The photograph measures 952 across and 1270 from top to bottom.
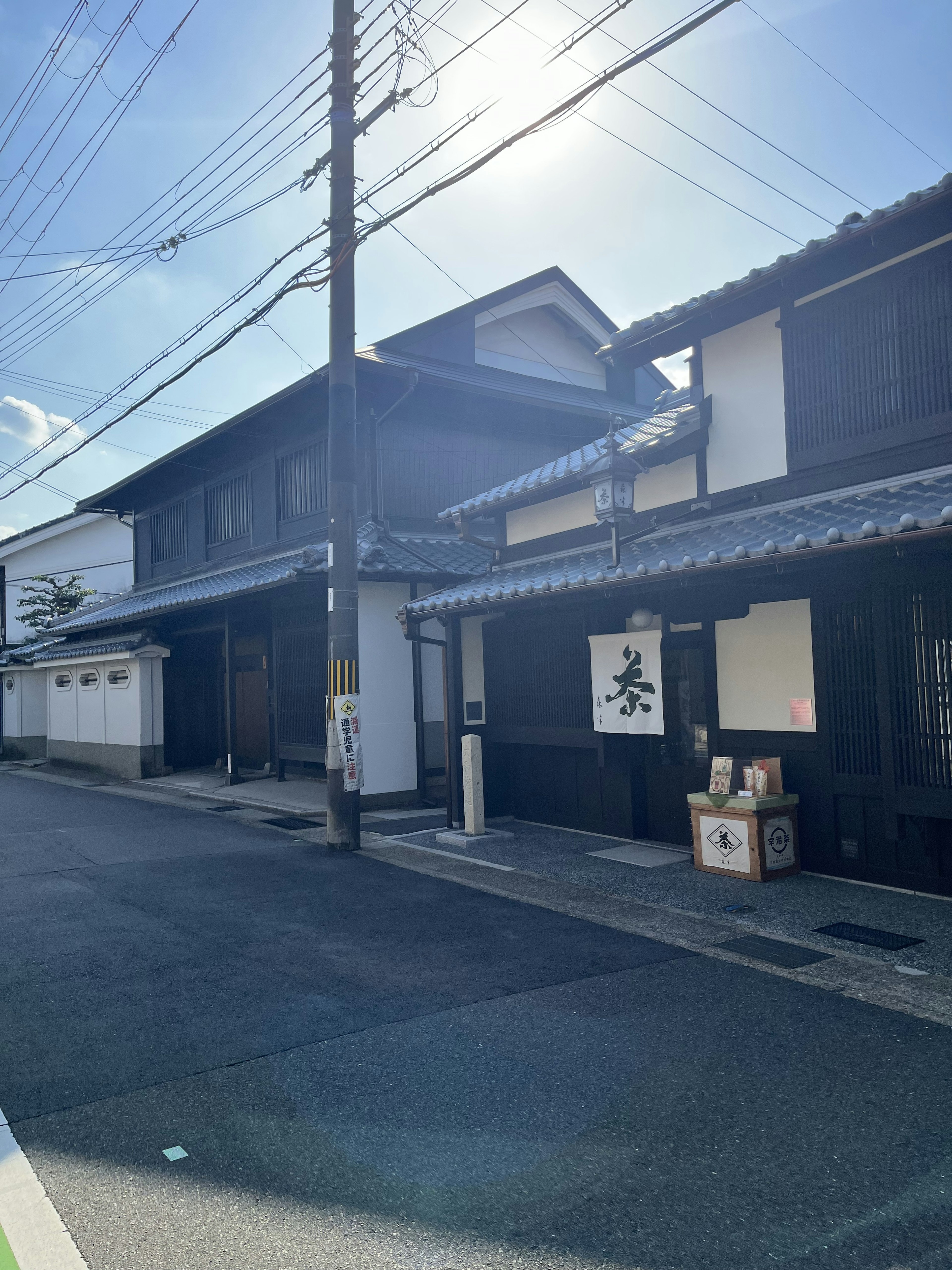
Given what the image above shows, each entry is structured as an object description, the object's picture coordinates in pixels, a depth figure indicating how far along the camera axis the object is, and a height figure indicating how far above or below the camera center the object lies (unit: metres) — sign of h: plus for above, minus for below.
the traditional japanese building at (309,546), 14.33 +2.92
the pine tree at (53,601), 29.41 +3.30
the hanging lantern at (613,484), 9.38 +2.10
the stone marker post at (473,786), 11.02 -1.18
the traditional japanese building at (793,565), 7.36 +0.99
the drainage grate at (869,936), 6.36 -1.87
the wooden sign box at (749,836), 8.23 -1.44
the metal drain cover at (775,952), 6.15 -1.90
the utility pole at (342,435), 10.51 +3.01
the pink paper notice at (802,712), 8.36 -0.30
